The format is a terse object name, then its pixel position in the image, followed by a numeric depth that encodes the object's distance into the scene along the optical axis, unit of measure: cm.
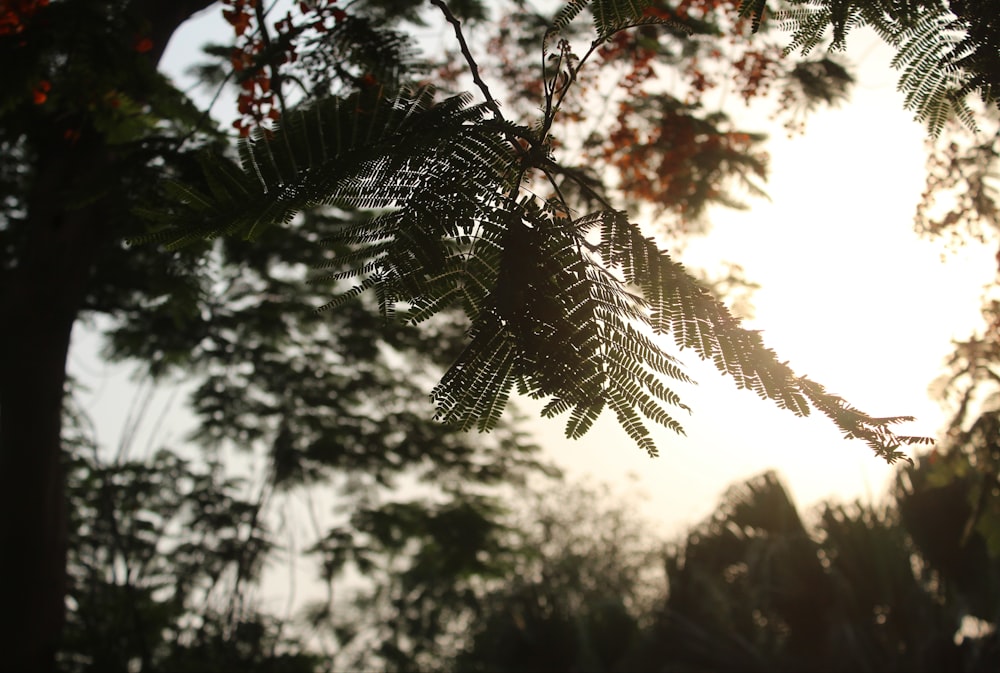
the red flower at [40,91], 350
